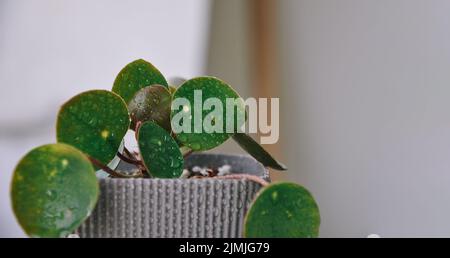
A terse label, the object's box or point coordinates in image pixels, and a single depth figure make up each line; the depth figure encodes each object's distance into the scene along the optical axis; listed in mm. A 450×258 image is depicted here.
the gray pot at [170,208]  419
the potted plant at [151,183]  398
